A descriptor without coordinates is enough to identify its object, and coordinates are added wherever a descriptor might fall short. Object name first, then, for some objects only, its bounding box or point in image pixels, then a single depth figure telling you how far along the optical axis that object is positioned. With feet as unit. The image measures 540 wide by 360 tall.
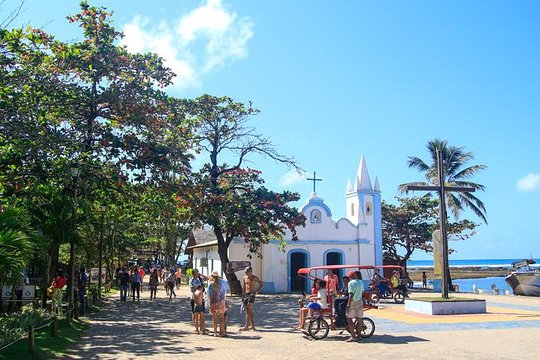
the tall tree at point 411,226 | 132.26
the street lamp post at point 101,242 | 70.69
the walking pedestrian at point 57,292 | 45.73
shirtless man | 44.52
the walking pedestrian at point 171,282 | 84.43
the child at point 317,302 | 40.60
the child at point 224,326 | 42.06
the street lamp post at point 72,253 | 46.34
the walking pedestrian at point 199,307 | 43.80
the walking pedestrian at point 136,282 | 77.51
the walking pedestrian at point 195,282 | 45.35
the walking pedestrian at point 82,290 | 56.29
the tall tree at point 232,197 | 84.07
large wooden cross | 59.31
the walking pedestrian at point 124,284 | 77.25
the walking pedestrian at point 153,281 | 81.87
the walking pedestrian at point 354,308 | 38.58
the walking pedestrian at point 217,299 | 42.11
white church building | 102.83
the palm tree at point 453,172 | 116.47
